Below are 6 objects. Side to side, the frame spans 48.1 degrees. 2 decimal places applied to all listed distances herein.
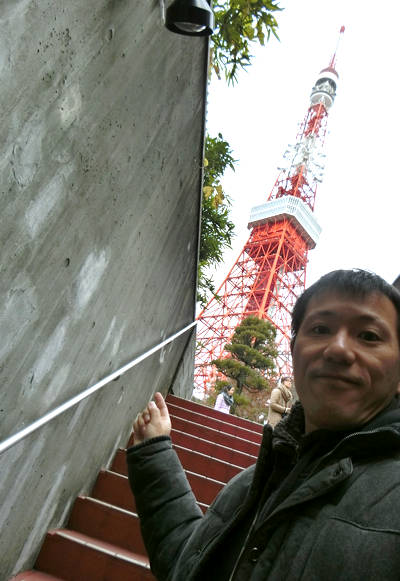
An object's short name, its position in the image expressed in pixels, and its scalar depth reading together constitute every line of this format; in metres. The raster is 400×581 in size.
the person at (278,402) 5.62
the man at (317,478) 0.66
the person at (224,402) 8.92
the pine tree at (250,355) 15.84
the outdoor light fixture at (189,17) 1.73
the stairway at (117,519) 2.26
